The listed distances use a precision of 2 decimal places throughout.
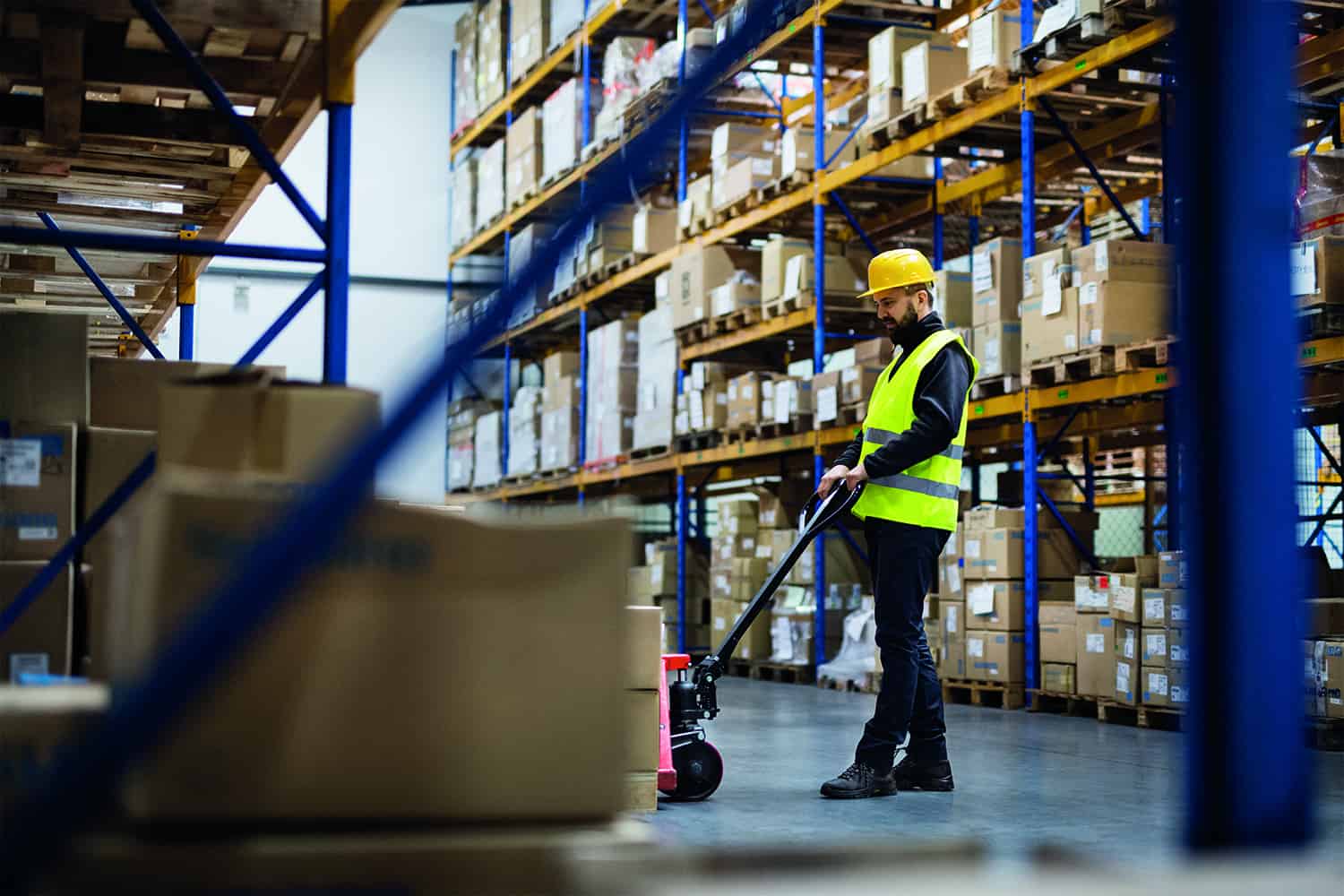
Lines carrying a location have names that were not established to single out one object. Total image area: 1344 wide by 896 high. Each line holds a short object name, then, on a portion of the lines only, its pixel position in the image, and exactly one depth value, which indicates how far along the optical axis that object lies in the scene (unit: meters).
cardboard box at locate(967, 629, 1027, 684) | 9.20
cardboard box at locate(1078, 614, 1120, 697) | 8.28
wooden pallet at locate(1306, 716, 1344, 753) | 7.01
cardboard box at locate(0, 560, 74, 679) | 3.24
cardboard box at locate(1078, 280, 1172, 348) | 8.27
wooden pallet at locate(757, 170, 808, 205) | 11.65
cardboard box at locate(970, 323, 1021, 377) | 9.41
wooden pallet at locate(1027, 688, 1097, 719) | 8.81
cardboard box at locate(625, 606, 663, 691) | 4.78
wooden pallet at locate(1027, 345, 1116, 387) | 8.37
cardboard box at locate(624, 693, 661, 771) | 4.83
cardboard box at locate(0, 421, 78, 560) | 3.28
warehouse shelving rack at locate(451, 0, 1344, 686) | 8.41
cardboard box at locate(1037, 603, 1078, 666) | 8.66
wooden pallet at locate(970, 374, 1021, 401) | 9.38
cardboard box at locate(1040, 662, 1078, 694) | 8.69
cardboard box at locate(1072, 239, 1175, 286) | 8.27
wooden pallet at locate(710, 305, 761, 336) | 12.28
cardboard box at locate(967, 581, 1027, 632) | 9.14
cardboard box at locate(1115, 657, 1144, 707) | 8.10
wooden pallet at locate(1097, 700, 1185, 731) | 7.96
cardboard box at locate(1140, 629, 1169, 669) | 7.85
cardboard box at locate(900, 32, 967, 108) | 10.00
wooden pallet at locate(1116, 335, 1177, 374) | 8.06
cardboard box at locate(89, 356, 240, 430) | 4.07
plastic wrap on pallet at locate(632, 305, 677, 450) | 13.52
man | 5.37
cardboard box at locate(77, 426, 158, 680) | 3.47
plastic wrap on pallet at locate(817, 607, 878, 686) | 10.74
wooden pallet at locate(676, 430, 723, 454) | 13.22
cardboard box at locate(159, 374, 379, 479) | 2.52
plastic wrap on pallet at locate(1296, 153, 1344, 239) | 7.14
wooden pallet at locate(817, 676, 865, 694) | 10.84
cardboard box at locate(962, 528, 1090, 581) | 9.16
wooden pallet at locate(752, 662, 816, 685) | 11.95
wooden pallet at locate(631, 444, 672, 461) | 14.03
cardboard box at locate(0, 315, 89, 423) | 3.44
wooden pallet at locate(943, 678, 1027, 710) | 9.24
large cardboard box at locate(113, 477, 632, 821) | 2.08
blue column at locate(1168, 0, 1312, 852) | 2.03
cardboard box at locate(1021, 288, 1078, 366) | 8.56
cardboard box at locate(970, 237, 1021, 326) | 9.44
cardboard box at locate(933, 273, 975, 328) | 9.90
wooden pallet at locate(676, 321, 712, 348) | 12.94
